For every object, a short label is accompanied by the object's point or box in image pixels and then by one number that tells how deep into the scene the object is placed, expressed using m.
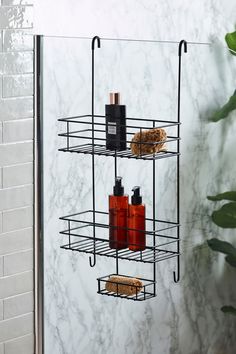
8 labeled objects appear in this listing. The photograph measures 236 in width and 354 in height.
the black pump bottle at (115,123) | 3.25
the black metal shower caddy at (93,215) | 3.39
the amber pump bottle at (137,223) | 3.26
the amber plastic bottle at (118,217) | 3.28
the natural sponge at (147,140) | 3.23
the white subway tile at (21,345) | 3.46
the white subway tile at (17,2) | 3.27
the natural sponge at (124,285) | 3.35
